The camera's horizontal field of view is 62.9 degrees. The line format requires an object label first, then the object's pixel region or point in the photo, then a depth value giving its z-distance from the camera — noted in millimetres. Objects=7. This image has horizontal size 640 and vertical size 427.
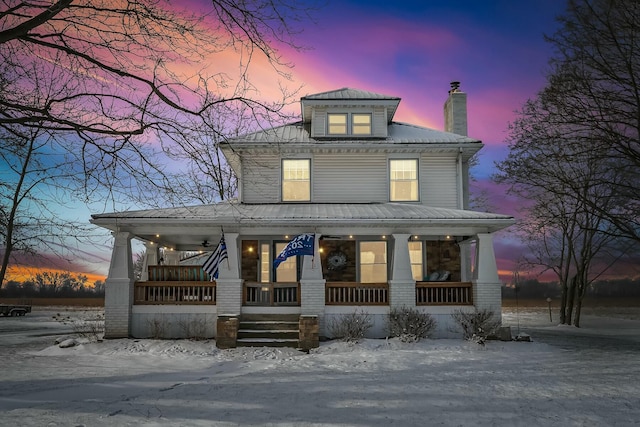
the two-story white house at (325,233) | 16094
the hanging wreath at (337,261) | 19156
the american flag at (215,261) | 15320
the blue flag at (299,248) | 15375
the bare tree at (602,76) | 12016
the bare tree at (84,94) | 7344
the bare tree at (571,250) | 26541
